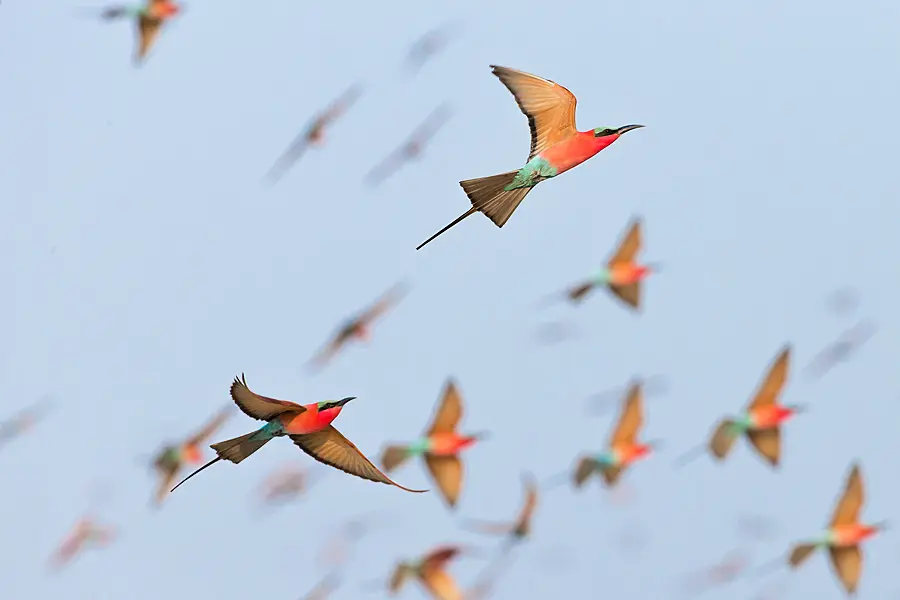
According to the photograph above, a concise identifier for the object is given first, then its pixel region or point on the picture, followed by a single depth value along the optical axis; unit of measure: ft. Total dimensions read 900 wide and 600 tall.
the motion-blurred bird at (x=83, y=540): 47.80
